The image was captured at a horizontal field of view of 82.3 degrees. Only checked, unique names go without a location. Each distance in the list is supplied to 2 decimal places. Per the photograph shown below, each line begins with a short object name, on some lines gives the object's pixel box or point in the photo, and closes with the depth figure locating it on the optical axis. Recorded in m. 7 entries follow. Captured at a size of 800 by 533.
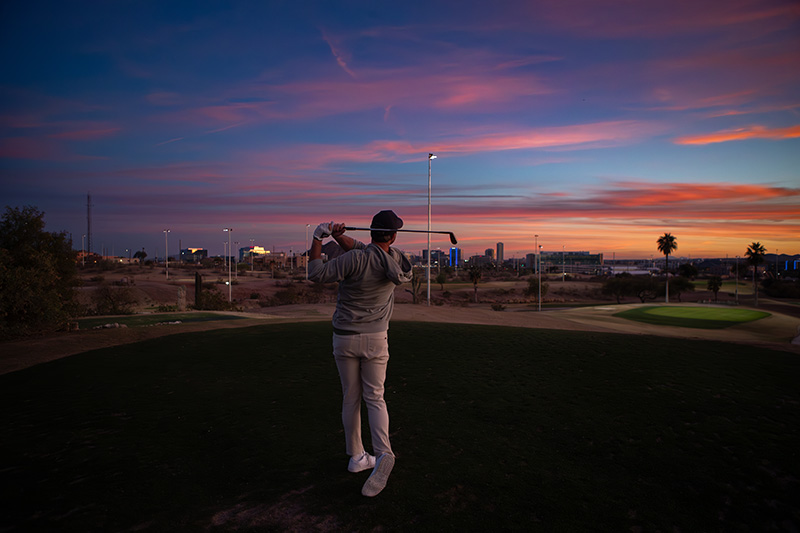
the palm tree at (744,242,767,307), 100.19
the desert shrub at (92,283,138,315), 31.29
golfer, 4.65
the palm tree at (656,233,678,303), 101.81
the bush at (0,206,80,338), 15.88
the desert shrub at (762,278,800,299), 102.03
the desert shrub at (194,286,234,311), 39.62
